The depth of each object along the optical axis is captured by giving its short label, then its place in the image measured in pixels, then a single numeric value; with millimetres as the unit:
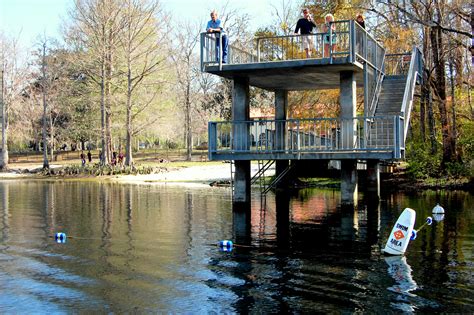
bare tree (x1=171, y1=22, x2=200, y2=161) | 69812
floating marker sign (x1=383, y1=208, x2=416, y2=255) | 14641
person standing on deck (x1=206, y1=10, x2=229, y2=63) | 22766
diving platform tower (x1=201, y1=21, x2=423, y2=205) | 21281
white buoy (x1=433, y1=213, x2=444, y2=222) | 21042
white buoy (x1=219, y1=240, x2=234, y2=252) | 15503
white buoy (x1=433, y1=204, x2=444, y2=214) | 21828
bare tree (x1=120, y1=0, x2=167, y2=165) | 53344
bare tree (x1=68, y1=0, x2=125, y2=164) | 51844
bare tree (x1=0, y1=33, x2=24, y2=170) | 59744
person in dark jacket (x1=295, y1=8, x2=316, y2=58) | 23384
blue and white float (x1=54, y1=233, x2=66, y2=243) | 17047
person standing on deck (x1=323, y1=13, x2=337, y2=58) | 21203
